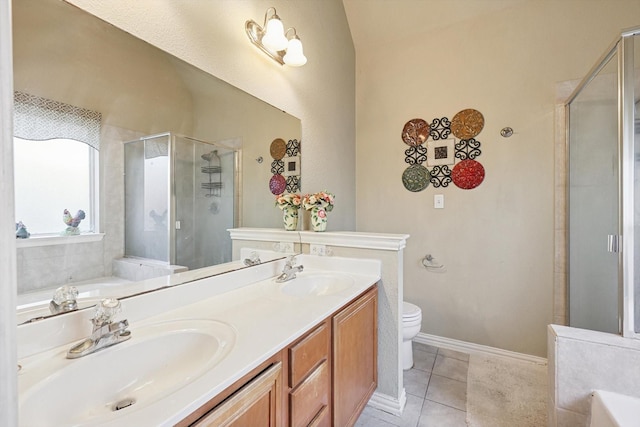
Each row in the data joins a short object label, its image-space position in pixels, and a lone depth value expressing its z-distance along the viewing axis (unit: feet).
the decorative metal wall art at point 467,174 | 7.63
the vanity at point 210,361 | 2.16
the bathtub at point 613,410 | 3.36
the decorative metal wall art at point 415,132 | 8.22
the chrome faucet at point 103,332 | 2.58
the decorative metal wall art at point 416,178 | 8.23
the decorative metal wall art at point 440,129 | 7.92
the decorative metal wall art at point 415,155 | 8.23
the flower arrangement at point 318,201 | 6.30
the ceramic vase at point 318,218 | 6.30
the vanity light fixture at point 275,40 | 5.31
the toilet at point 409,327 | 6.62
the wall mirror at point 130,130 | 2.75
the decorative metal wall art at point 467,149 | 7.62
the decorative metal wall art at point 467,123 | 7.60
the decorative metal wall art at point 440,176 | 7.95
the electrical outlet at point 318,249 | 6.19
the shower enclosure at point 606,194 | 4.21
